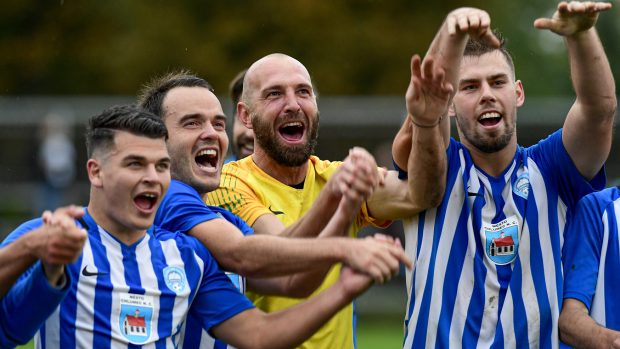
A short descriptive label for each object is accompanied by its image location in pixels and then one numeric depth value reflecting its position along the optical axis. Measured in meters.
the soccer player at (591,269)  11.20
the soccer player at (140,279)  9.86
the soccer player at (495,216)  11.26
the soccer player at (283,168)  12.02
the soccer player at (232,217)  9.57
